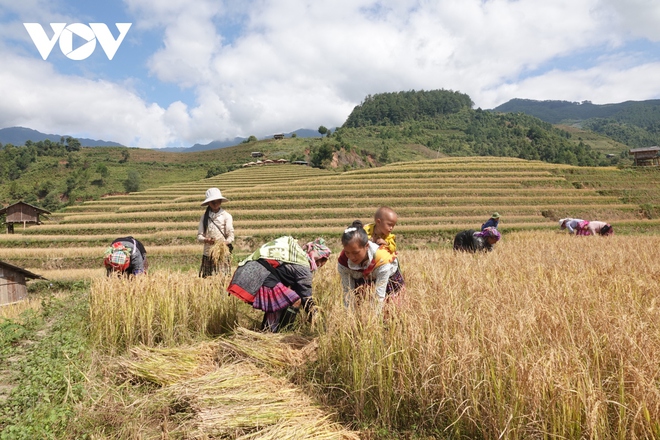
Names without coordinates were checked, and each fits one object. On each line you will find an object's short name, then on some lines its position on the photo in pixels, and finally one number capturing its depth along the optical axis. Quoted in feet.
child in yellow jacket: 11.94
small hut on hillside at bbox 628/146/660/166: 136.52
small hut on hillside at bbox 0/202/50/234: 82.64
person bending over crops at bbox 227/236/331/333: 11.60
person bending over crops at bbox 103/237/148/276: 15.72
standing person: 17.33
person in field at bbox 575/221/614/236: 35.35
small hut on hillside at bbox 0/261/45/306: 41.75
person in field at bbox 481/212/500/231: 26.12
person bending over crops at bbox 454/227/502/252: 20.48
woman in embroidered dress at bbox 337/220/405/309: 9.29
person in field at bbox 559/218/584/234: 38.02
